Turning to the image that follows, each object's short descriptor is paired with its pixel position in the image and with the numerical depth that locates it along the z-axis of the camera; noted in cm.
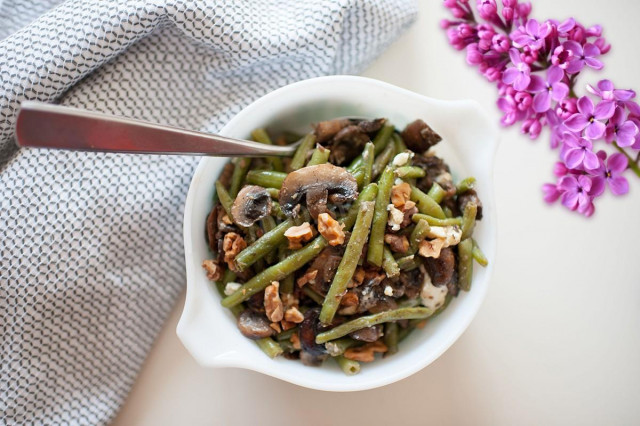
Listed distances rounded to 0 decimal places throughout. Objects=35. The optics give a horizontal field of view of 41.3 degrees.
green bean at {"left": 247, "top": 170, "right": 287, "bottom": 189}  48
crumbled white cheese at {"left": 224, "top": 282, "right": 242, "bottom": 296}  48
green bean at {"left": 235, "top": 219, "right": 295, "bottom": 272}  46
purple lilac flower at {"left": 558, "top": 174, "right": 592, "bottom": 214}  44
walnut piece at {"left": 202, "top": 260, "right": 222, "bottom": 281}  48
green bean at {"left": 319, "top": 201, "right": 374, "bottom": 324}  45
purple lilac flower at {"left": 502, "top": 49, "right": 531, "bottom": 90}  43
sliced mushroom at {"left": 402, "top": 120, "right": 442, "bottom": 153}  48
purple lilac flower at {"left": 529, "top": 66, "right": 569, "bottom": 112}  43
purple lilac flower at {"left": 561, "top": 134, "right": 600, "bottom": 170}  43
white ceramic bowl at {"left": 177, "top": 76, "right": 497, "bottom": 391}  46
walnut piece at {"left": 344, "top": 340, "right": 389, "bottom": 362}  48
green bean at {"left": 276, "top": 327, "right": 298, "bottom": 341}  48
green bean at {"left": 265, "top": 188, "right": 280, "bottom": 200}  47
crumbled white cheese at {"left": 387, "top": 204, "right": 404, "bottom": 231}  46
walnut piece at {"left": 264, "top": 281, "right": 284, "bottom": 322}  46
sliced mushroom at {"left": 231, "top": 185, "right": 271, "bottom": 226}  46
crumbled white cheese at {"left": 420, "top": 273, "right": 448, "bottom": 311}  48
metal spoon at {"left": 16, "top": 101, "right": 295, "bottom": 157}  39
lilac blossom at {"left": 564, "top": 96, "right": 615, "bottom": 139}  42
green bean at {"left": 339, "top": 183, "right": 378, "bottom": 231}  46
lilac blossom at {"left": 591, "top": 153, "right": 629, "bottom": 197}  44
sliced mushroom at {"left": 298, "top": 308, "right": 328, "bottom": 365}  47
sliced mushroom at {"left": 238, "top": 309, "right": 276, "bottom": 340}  47
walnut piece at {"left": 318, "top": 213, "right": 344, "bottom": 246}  45
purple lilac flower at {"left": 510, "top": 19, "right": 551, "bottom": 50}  43
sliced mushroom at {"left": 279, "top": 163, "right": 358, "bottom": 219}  45
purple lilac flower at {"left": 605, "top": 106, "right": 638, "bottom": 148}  42
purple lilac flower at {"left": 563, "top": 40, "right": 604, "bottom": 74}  43
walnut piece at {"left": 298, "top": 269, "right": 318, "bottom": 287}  46
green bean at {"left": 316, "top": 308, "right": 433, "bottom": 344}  46
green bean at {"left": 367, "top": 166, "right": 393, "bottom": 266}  46
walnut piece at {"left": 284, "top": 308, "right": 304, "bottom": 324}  47
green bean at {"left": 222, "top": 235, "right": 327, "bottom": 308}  46
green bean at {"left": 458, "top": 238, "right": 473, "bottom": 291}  47
